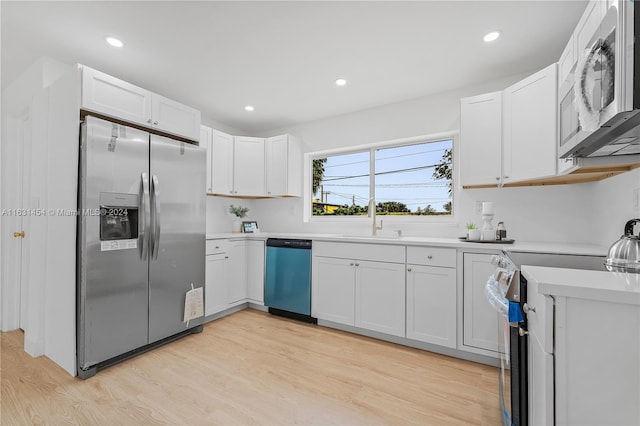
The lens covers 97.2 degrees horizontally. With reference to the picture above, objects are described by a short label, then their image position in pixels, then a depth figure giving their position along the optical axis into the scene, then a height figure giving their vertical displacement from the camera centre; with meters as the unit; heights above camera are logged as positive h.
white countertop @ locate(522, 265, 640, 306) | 0.72 -0.19
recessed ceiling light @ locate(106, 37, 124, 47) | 2.16 +1.33
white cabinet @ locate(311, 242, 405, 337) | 2.62 -0.71
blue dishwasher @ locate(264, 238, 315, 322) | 3.15 -0.74
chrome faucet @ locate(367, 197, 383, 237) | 3.25 -0.01
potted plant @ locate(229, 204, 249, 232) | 3.97 +0.00
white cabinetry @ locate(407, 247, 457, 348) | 2.37 -0.69
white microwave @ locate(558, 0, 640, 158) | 0.92 +0.48
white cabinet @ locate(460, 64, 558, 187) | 2.12 +0.69
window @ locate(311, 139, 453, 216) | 3.19 +0.44
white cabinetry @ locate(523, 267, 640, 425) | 0.72 -0.36
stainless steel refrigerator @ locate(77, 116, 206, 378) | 2.03 -0.21
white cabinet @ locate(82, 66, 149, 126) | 2.08 +0.92
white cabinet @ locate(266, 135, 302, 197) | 3.80 +0.67
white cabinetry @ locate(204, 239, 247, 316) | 3.07 -0.71
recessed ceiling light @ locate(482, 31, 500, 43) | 2.09 +1.36
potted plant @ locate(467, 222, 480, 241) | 2.47 -0.16
